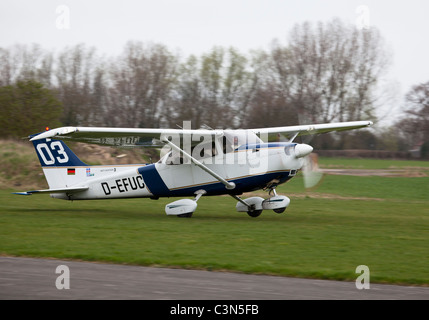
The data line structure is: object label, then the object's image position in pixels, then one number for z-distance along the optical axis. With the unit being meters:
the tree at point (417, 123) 78.50
